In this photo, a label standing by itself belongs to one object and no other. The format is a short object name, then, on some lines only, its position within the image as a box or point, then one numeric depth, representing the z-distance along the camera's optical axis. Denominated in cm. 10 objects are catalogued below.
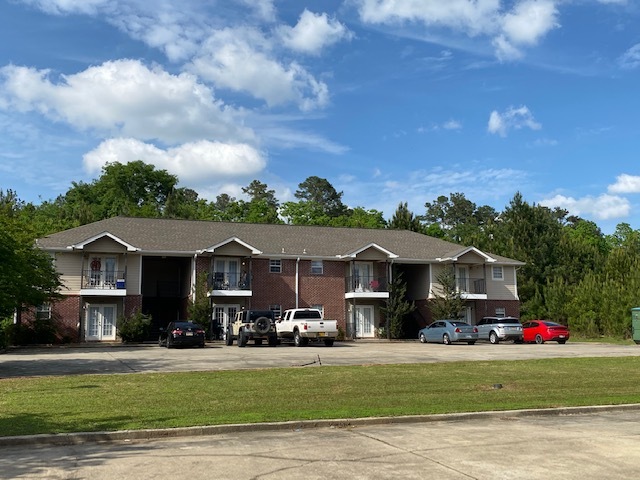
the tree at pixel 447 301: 4175
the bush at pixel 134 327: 3503
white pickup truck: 3064
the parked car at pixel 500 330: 3591
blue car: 3472
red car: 3591
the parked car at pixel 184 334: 3081
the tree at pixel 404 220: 6862
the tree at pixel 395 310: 4131
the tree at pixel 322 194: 11500
